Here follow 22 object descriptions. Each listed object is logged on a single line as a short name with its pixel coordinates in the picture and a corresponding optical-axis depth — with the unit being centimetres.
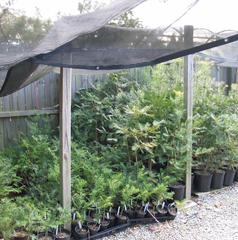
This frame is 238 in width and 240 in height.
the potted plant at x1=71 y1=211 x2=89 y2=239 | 280
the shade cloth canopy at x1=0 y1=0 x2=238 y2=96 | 199
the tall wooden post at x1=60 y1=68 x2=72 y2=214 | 268
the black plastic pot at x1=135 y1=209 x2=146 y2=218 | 325
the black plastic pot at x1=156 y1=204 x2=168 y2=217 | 331
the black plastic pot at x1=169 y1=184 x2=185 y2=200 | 376
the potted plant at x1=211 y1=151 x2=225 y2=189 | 432
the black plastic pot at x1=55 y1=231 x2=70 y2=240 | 268
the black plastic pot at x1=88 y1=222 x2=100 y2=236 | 287
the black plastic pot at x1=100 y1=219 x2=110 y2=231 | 297
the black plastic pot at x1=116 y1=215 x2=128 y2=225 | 312
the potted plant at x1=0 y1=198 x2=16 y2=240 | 247
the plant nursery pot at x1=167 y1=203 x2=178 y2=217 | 337
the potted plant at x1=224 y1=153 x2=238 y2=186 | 445
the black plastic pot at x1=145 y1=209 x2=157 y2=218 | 328
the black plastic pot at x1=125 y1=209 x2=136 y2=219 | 321
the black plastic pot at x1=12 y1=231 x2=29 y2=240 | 255
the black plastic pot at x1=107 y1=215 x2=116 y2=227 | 306
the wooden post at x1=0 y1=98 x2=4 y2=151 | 415
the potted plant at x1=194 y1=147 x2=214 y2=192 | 421
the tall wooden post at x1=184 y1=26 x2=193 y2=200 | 371
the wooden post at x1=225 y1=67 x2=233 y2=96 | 674
